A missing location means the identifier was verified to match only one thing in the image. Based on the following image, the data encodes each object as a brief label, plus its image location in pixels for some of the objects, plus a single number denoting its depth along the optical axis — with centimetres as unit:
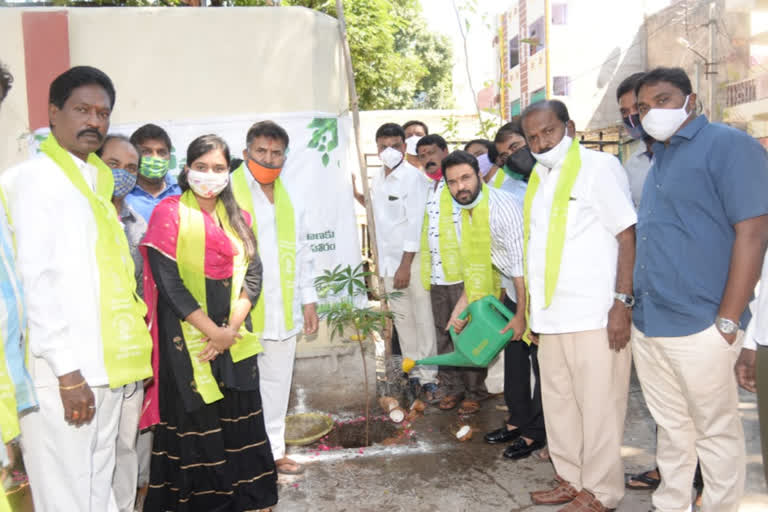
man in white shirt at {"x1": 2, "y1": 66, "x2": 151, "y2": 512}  201
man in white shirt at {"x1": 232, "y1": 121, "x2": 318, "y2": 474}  336
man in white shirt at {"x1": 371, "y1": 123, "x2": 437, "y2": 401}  487
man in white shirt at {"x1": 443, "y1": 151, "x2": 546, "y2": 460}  357
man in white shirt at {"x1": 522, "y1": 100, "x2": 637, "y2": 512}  284
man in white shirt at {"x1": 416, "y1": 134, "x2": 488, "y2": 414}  449
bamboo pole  474
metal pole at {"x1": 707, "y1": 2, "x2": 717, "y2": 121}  1259
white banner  464
